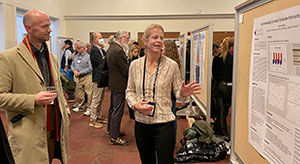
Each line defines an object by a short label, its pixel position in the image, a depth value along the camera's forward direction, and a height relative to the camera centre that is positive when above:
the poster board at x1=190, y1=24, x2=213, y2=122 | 2.74 +0.03
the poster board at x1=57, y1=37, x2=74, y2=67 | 8.29 +0.71
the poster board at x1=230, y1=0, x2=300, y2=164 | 1.16 -0.10
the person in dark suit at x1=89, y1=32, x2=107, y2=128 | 4.22 -0.21
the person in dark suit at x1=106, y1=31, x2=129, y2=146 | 3.33 -0.24
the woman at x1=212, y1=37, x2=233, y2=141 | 3.25 -0.31
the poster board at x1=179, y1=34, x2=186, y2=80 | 4.91 +0.24
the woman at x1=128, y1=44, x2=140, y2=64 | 5.28 +0.26
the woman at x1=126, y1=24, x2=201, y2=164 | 1.77 -0.23
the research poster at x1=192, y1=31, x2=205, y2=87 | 3.02 +0.12
